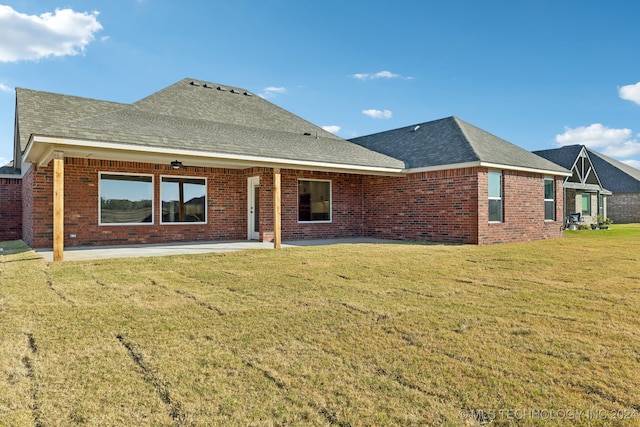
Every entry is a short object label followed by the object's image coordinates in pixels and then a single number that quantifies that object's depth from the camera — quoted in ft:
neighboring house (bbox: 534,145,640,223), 86.02
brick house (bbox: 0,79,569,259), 35.12
